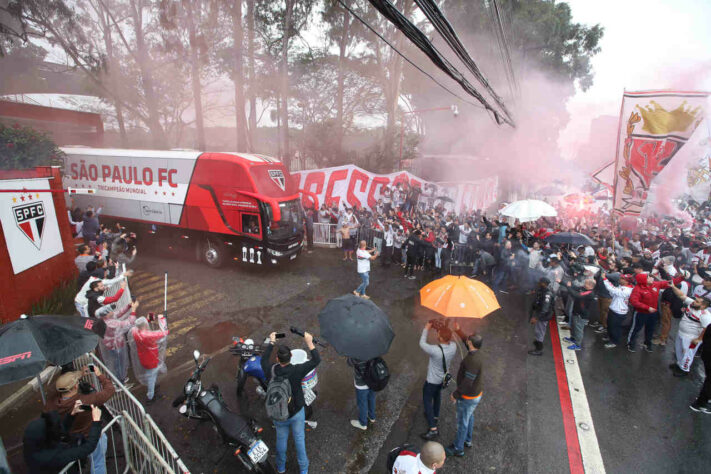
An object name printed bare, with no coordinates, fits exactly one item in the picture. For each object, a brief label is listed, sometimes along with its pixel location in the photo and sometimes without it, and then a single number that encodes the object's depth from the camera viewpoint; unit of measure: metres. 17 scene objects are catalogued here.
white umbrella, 10.14
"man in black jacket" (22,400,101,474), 2.75
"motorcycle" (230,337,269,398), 5.01
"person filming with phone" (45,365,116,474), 3.08
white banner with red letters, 16.09
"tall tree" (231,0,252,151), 16.41
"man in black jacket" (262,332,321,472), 3.59
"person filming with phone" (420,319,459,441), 4.15
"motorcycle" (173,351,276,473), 3.80
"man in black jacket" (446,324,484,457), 3.90
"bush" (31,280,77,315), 7.30
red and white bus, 10.12
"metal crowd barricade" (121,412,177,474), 3.53
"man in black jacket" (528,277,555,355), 6.10
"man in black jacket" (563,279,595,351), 6.36
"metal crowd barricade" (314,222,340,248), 13.90
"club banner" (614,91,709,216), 7.80
